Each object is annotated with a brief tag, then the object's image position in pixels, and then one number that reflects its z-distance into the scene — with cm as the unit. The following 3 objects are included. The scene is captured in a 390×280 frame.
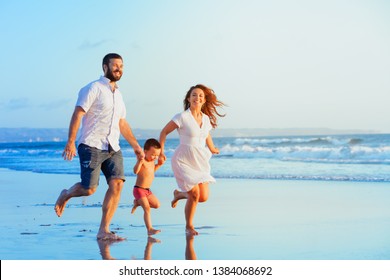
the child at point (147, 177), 758
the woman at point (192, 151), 755
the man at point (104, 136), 678
